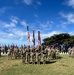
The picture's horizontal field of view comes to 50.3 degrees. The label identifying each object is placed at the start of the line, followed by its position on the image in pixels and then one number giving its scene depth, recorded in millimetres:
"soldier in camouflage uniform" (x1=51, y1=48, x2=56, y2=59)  14945
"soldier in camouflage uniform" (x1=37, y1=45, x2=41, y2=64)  11627
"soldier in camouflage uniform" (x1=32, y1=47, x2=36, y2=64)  11715
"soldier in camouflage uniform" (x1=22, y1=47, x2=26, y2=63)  11814
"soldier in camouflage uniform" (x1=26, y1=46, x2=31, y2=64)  11952
